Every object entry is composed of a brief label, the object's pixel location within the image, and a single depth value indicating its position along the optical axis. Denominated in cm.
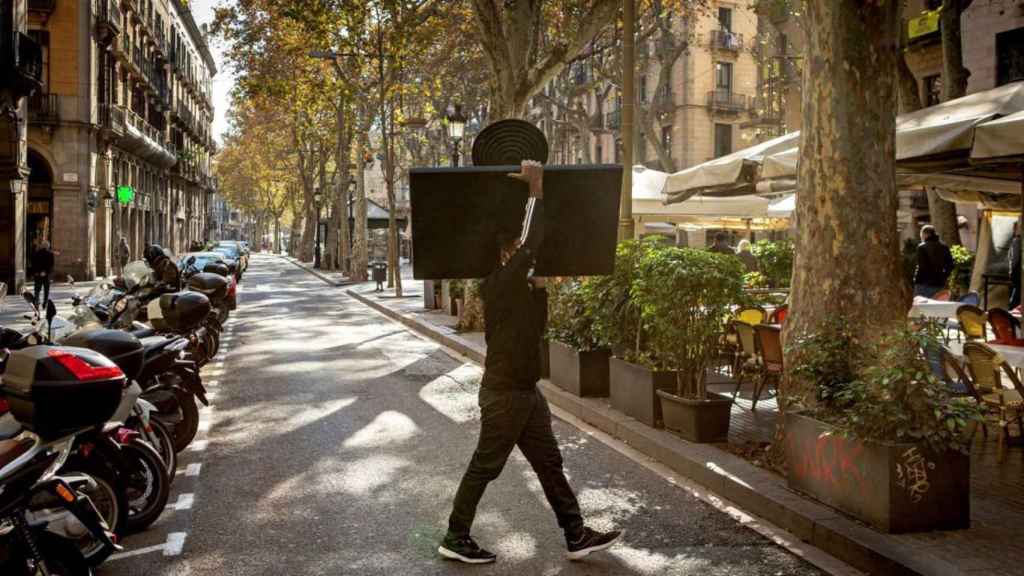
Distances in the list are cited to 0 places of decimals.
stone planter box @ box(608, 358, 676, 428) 824
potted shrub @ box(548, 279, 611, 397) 999
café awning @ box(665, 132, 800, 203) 1048
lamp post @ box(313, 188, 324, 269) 5296
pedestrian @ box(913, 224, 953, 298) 1371
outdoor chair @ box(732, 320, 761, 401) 928
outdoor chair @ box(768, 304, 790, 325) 1028
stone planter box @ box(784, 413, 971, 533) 523
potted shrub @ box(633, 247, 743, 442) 773
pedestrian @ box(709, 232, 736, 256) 1652
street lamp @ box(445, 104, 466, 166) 2280
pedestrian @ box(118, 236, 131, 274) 3238
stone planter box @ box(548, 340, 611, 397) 998
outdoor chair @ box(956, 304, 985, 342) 915
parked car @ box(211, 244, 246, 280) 3133
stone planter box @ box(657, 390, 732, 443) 762
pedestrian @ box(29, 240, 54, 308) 2326
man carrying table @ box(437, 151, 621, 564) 488
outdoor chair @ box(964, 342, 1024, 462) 702
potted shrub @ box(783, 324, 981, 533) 525
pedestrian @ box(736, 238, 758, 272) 1585
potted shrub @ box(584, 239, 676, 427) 828
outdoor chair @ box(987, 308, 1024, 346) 792
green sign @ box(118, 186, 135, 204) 4025
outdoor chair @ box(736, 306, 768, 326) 1005
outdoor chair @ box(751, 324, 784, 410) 854
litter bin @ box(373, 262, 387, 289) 3162
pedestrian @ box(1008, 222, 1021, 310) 1448
